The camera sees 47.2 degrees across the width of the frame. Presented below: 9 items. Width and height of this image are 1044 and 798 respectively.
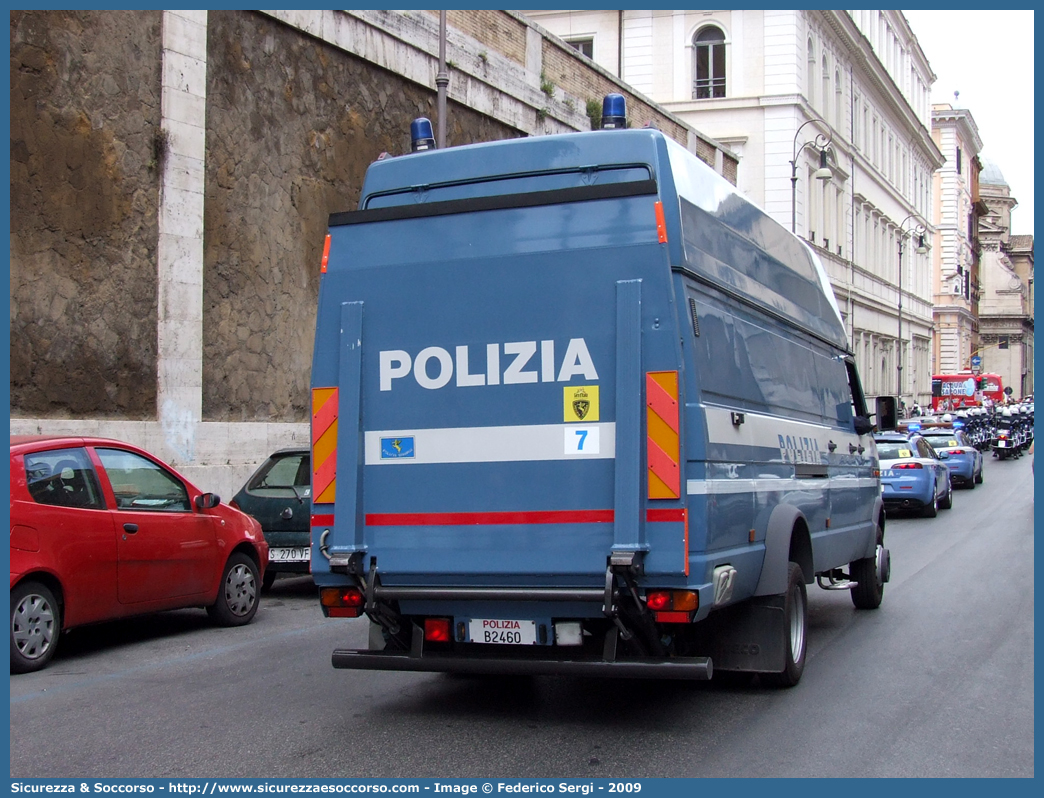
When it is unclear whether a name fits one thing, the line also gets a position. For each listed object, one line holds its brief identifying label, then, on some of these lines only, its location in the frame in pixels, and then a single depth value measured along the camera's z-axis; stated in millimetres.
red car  8305
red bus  69562
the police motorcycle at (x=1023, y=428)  51625
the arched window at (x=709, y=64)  49312
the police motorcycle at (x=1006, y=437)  47125
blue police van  6156
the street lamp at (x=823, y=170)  34625
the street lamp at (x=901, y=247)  65088
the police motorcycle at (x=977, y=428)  47688
